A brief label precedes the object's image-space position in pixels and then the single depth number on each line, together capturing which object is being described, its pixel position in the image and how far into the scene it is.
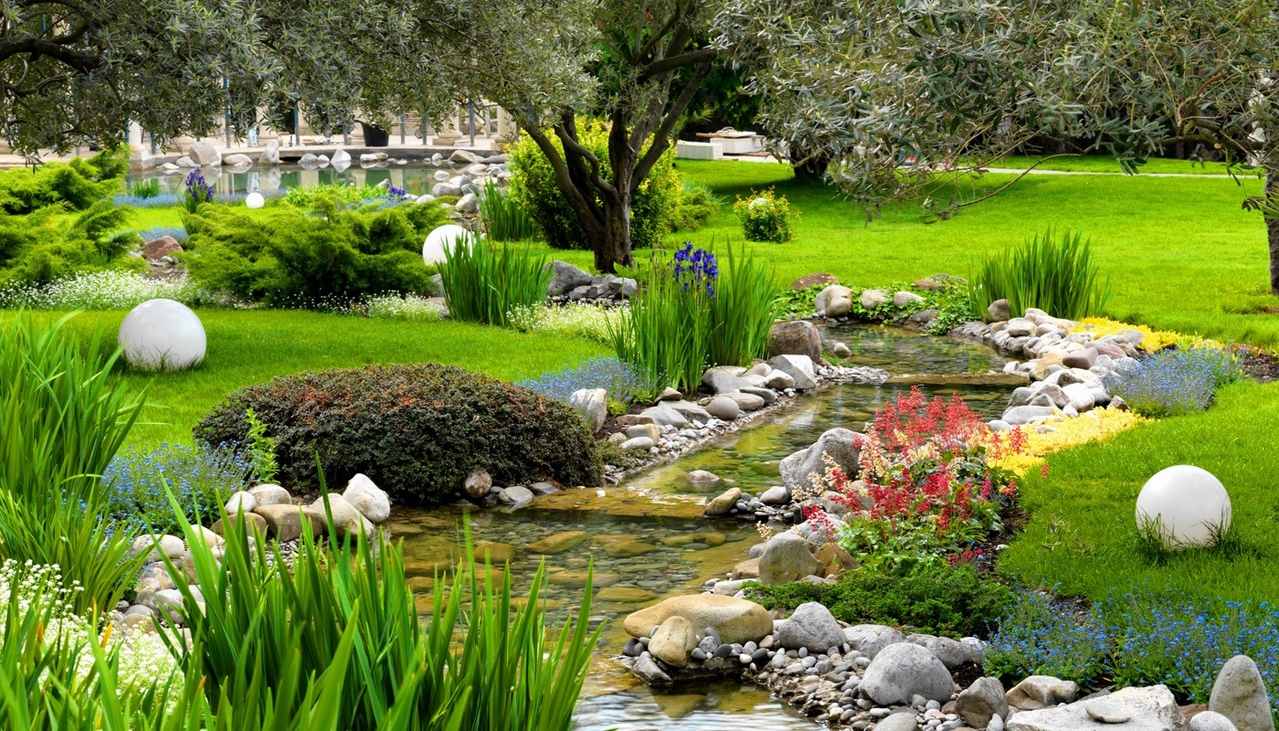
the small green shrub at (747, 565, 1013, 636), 6.61
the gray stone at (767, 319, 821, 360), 14.22
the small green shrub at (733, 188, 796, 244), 23.73
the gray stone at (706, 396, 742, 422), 12.09
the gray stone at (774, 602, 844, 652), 6.47
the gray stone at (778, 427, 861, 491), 9.26
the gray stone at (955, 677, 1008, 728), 5.68
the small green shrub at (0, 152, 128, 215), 19.45
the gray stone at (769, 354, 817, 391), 13.44
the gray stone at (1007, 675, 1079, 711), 5.72
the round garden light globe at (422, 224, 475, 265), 18.45
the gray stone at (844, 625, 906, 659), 6.37
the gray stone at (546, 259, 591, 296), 18.11
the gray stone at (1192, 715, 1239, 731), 5.11
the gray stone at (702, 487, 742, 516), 9.06
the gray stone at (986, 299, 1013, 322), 16.19
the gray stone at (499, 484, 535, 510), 9.28
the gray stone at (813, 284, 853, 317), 17.42
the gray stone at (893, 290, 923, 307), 17.45
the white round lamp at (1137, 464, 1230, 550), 6.95
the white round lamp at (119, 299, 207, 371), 12.02
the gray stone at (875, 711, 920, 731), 5.54
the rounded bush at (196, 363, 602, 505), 9.22
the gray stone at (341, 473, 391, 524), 8.66
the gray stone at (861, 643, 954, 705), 5.89
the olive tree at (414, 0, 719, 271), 12.80
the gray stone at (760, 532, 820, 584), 7.42
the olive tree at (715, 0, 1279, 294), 5.56
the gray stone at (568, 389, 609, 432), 11.02
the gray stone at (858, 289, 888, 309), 17.52
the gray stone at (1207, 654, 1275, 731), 5.22
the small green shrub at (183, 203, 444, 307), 16.75
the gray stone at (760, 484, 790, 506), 9.25
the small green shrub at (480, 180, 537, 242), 24.11
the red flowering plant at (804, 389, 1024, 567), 7.59
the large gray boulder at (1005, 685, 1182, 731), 5.18
